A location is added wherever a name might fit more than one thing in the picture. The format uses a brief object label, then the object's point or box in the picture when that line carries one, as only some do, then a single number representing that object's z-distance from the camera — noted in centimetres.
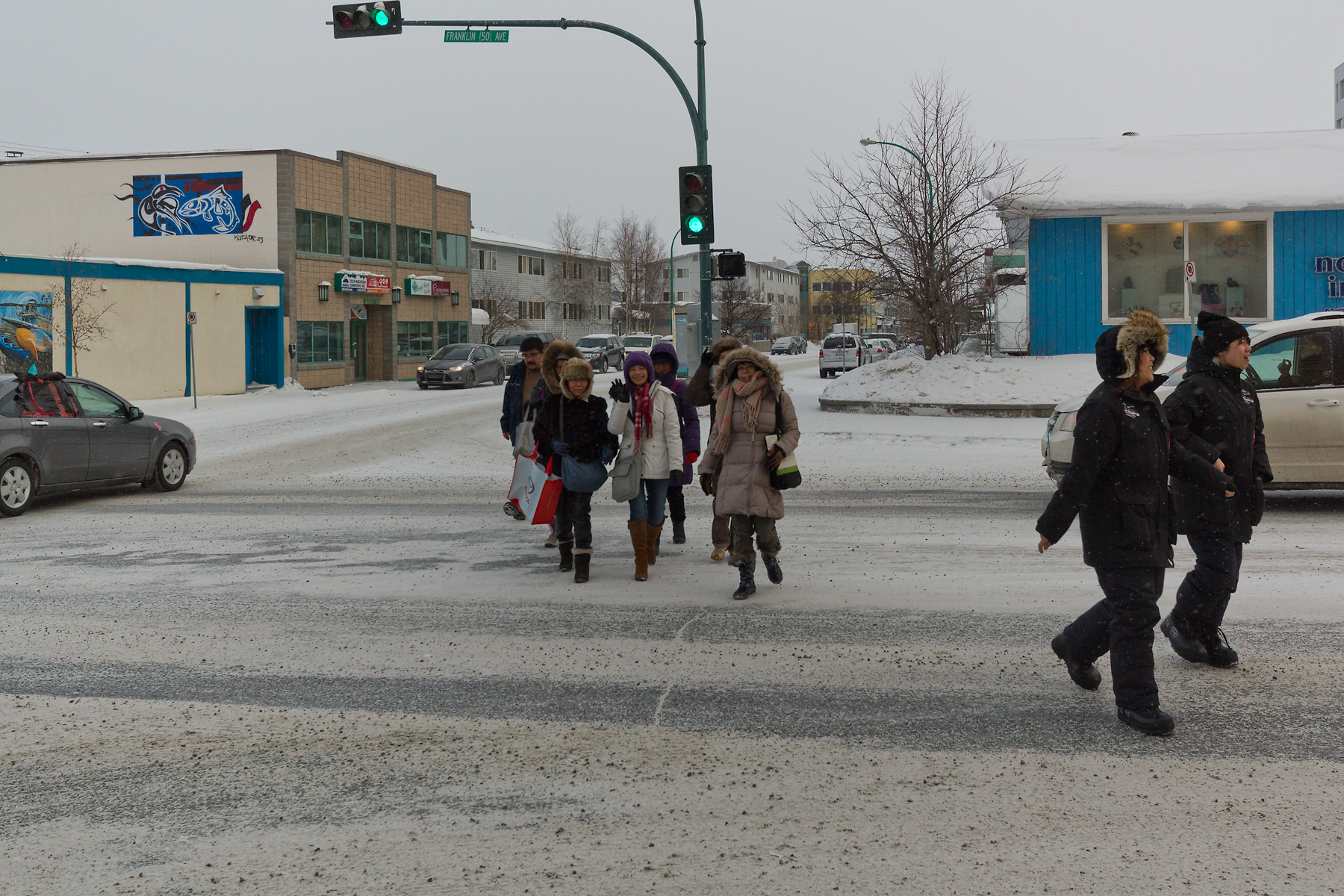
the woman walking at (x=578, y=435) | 798
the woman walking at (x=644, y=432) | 798
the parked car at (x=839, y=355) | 4300
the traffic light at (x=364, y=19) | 1566
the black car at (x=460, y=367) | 3700
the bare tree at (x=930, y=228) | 2248
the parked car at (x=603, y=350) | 4609
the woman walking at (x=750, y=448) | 728
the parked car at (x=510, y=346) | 4444
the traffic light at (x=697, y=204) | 1595
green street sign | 1638
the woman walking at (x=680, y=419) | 870
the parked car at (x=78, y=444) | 1152
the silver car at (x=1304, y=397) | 1012
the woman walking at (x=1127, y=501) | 479
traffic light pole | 1606
